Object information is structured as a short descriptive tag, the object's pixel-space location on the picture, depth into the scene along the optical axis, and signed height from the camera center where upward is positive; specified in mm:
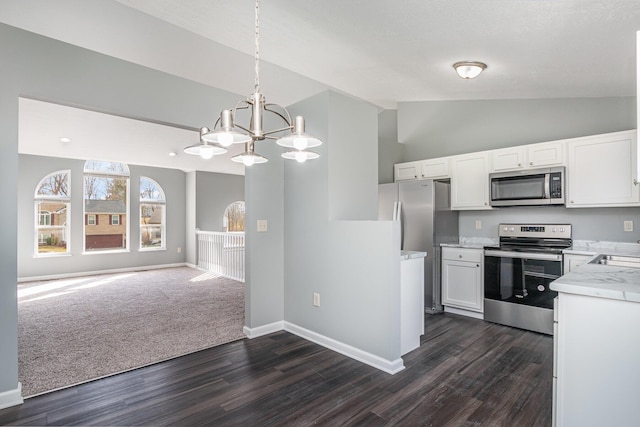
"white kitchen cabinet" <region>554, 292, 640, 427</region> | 1379 -634
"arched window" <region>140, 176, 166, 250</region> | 7953 +12
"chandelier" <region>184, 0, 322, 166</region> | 1640 +416
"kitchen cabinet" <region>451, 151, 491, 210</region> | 4207 +450
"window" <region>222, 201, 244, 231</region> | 8930 -38
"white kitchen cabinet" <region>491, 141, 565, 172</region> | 3662 +692
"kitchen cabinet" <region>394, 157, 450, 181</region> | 4609 +681
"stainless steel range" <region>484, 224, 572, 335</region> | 3445 -639
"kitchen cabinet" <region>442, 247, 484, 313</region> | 3977 -769
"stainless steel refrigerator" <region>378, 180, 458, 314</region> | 4238 -79
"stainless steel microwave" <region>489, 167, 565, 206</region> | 3586 +329
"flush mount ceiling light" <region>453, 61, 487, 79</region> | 2992 +1358
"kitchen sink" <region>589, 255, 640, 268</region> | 2568 -348
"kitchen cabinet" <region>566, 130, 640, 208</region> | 3178 +457
